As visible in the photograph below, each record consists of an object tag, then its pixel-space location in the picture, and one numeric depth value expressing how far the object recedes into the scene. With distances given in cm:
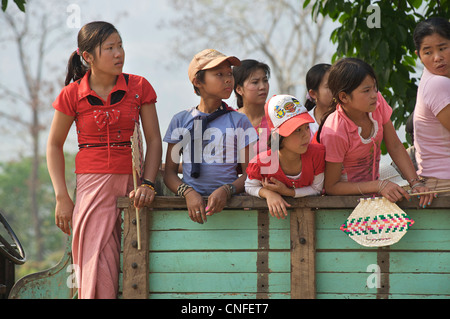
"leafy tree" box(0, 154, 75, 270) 4022
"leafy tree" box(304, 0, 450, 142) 995
